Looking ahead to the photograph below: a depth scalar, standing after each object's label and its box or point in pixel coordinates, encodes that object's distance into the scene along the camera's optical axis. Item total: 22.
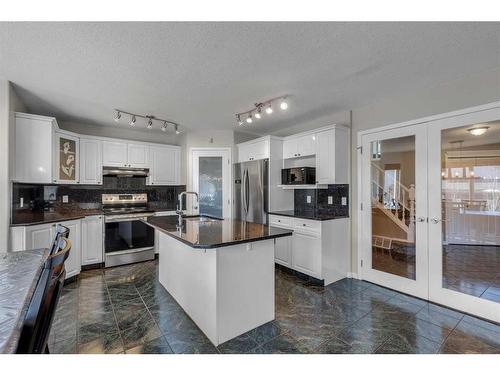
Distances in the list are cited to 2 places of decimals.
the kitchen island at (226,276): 1.87
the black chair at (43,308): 0.80
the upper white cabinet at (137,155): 4.30
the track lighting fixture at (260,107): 2.93
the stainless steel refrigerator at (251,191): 3.99
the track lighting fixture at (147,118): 3.40
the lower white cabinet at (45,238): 2.62
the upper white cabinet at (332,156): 3.27
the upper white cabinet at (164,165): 4.53
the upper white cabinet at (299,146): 3.59
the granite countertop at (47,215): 2.75
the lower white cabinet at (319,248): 3.12
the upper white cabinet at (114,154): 4.07
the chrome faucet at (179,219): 2.57
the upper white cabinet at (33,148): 2.88
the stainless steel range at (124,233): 3.83
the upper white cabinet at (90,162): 3.88
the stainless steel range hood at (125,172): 4.13
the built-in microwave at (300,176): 3.55
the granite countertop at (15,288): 0.76
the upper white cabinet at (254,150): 4.00
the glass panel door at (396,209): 2.75
